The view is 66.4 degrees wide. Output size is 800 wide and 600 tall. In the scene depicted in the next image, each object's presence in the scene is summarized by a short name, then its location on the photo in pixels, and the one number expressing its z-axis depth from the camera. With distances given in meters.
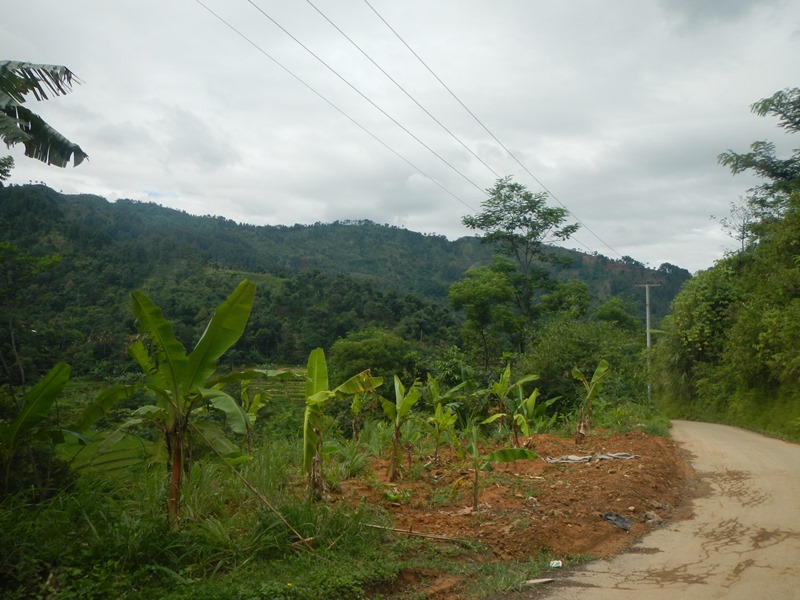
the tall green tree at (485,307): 28.61
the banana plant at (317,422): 6.05
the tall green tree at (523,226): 33.16
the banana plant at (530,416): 10.67
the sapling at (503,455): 6.86
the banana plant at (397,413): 7.84
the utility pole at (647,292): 36.68
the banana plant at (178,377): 5.19
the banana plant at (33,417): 5.13
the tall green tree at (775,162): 22.25
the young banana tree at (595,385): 12.26
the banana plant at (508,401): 10.59
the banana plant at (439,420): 8.65
